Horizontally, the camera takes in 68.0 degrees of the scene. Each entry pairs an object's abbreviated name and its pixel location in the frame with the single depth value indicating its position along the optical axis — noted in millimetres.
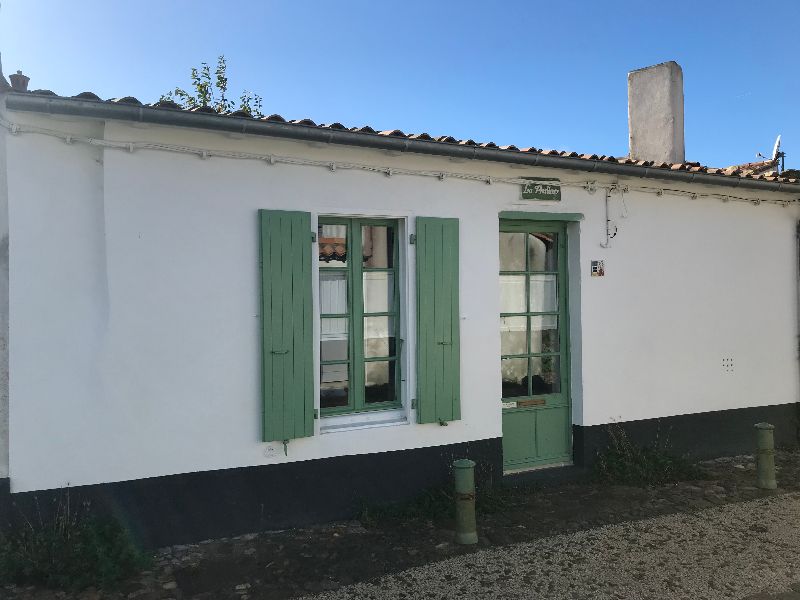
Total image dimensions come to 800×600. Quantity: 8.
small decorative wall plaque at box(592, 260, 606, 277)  5926
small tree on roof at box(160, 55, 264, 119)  14273
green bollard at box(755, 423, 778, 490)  5586
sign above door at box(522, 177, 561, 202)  5579
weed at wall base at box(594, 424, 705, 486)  5777
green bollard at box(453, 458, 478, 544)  4434
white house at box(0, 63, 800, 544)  4016
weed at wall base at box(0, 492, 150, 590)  3676
